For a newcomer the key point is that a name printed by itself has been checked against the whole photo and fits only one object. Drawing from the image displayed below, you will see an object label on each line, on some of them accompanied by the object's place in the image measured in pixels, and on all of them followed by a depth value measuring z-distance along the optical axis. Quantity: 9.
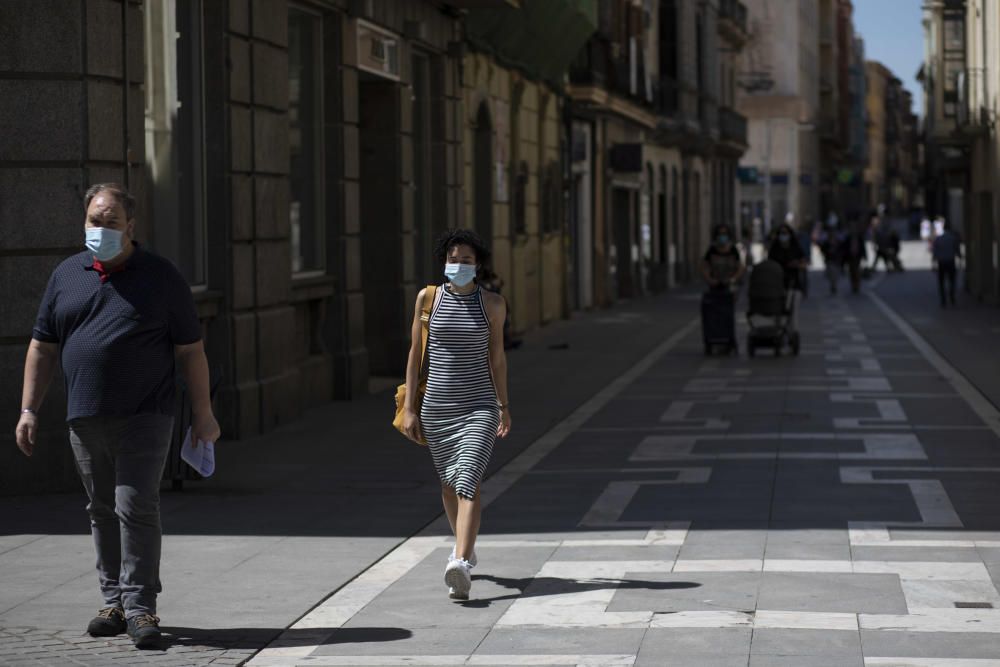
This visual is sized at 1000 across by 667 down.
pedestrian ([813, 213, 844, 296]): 46.50
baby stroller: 24.62
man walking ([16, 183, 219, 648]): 7.34
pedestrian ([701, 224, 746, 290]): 24.75
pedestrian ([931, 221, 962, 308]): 38.91
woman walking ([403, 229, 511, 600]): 8.58
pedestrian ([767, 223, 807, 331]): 32.66
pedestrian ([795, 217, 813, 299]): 40.77
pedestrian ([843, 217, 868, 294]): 46.62
